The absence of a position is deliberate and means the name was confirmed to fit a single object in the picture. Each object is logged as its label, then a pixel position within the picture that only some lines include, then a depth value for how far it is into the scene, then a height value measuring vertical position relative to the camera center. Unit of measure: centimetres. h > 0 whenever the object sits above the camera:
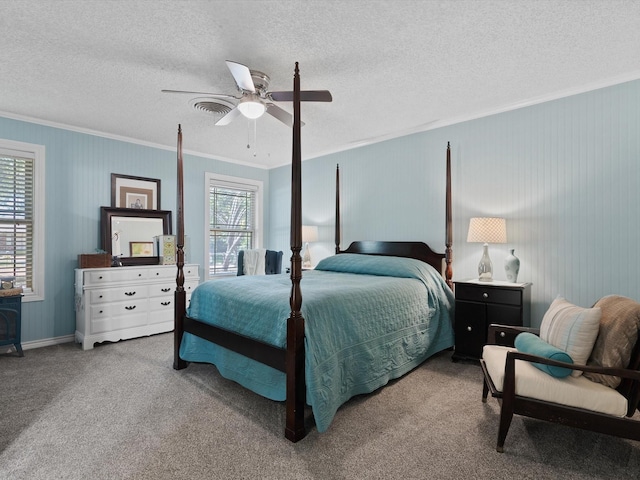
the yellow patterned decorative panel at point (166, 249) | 464 -12
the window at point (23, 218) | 381 +24
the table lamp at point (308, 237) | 517 +5
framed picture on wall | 449 +63
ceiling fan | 251 +113
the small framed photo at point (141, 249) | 454 -12
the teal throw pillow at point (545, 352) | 190 -61
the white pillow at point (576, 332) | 191 -50
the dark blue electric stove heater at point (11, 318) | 354 -80
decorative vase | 332 -24
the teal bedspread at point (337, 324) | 225 -63
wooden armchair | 180 -83
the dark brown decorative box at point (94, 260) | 401 -24
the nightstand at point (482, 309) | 309 -62
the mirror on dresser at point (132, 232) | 437 +10
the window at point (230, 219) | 559 +35
